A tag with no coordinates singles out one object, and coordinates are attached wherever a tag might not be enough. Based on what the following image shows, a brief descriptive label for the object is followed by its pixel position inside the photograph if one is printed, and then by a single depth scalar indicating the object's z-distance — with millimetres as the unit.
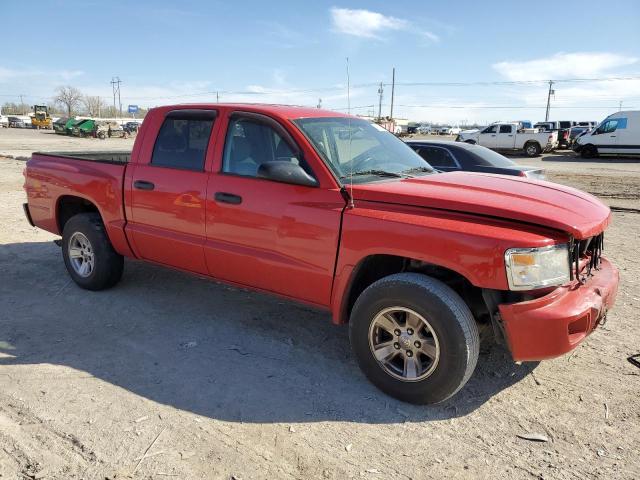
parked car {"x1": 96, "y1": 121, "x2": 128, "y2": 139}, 47625
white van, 25688
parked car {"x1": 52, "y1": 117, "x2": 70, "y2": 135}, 50281
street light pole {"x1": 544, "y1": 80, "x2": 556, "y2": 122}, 83406
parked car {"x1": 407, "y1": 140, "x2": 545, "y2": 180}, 8570
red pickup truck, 2953
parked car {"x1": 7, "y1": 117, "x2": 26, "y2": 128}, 70000
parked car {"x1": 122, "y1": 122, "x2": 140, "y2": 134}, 55531
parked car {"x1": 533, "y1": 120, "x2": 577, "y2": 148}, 32812
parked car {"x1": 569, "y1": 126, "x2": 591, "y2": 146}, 33850
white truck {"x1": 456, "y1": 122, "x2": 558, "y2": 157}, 29328
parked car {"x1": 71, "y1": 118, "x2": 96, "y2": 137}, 46969
